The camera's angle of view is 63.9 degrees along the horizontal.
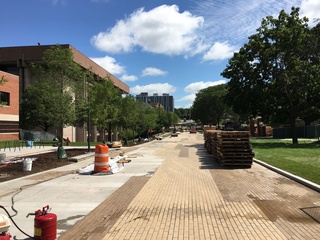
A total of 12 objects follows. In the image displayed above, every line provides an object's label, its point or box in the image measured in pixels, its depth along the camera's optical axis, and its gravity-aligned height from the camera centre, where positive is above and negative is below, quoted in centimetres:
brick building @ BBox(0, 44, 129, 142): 4268 +1160
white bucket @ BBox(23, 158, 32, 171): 1138 -160
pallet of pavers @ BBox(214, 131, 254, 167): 1246 -114
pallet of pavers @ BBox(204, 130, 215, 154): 1755 -105
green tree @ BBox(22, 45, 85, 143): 1711 +315
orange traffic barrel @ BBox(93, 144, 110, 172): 1062 -131
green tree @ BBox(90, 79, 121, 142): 2431 +248
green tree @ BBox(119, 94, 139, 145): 3506 +217
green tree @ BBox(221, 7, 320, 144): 2598 +559
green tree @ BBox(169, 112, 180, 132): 9944 +360
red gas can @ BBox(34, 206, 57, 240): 404 -154
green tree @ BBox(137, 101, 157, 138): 4256 +132
